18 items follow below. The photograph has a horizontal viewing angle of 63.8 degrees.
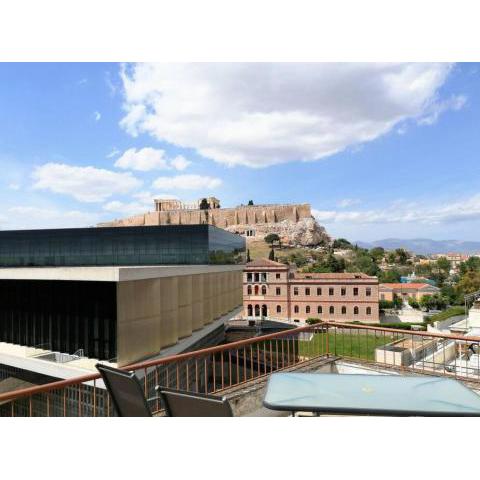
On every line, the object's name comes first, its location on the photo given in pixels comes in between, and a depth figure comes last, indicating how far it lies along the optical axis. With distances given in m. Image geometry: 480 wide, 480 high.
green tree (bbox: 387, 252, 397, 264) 120.81
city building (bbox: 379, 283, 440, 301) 74.25
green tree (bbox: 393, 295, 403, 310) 64.88
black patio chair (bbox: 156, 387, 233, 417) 2.12
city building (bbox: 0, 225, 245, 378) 13.40
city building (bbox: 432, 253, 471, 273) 176.12
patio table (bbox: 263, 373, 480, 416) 2.73
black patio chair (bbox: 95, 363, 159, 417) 2.48
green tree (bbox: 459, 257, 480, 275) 92.84
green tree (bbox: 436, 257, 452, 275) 114.69
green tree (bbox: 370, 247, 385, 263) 115.89
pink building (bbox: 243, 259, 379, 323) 50.69
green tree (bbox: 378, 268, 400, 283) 90.81
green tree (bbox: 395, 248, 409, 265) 121.50
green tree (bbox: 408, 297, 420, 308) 68.44
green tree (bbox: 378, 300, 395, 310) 63.66
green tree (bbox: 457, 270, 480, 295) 61.76
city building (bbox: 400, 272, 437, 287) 92.23
